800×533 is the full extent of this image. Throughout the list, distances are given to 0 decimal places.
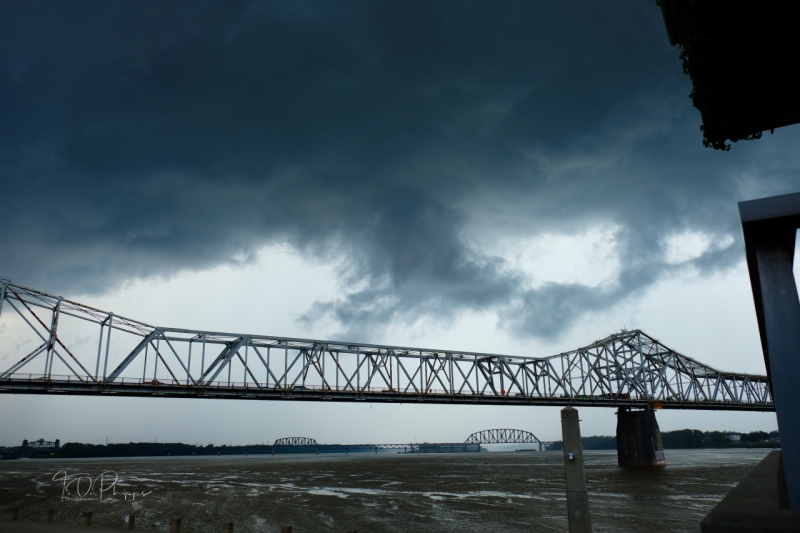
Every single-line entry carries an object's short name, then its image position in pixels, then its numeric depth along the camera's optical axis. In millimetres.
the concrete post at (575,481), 13266
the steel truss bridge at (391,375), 63875
